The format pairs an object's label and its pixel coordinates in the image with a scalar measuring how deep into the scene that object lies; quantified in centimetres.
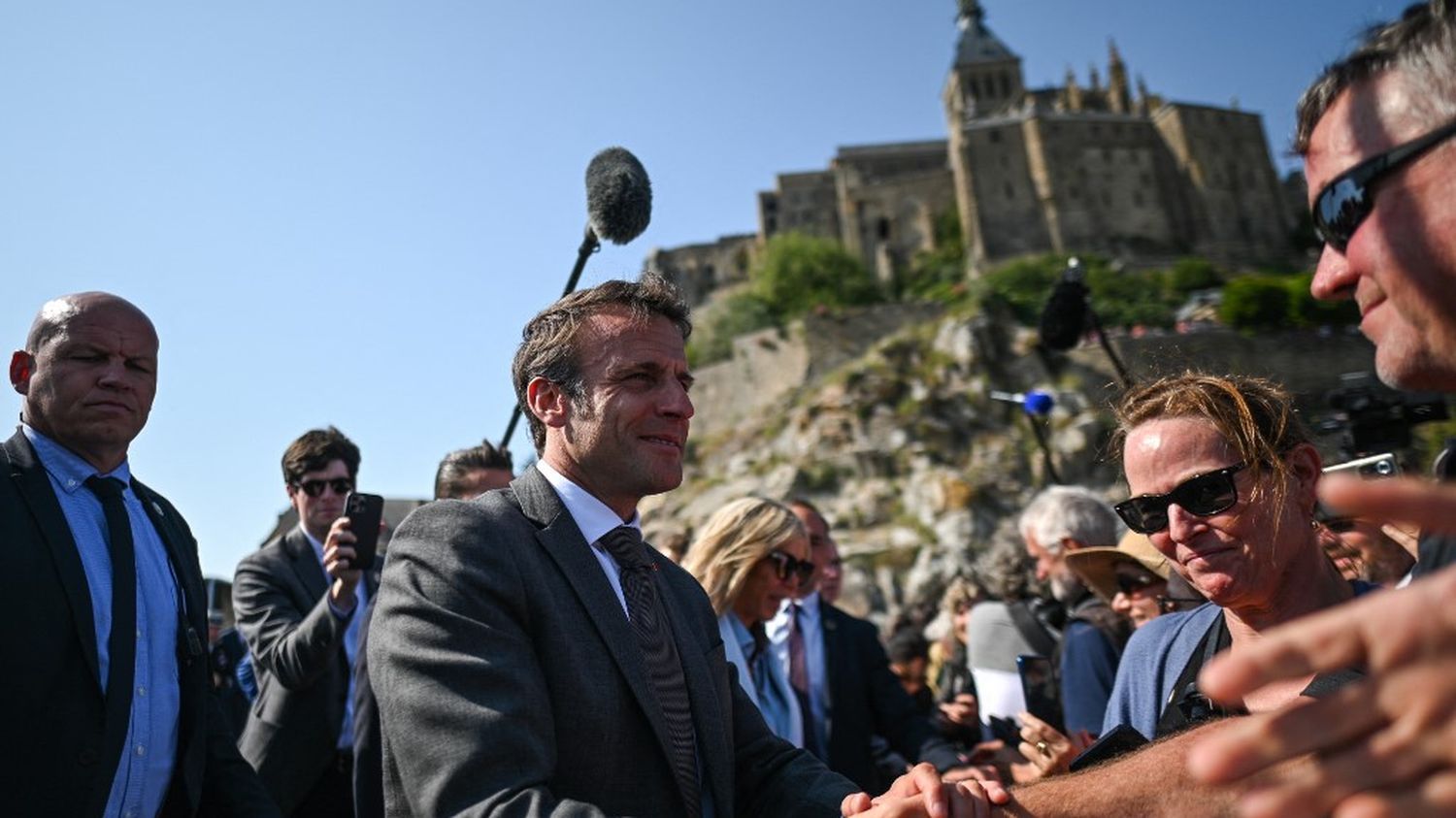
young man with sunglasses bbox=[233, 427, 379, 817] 398
